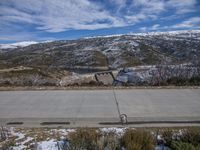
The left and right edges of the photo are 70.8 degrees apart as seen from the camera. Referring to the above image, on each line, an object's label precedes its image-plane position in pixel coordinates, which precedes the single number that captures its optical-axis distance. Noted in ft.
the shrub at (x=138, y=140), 8.80
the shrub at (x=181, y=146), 8.50
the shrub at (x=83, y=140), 9.11
